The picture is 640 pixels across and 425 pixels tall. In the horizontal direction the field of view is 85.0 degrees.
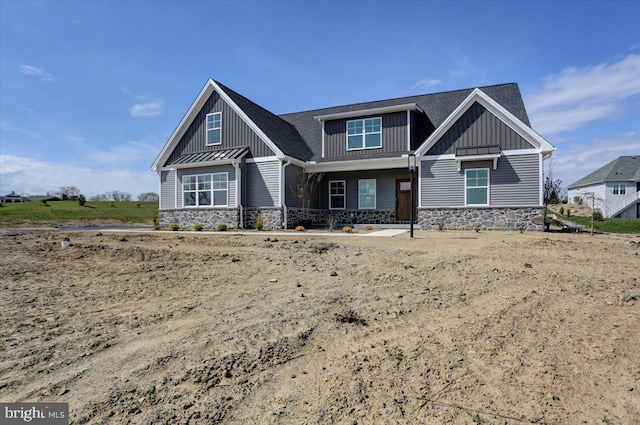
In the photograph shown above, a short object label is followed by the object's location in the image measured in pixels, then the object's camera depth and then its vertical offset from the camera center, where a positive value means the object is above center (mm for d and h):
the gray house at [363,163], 14438 +2128
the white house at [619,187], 35344 +2289
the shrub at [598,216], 24880 -613
